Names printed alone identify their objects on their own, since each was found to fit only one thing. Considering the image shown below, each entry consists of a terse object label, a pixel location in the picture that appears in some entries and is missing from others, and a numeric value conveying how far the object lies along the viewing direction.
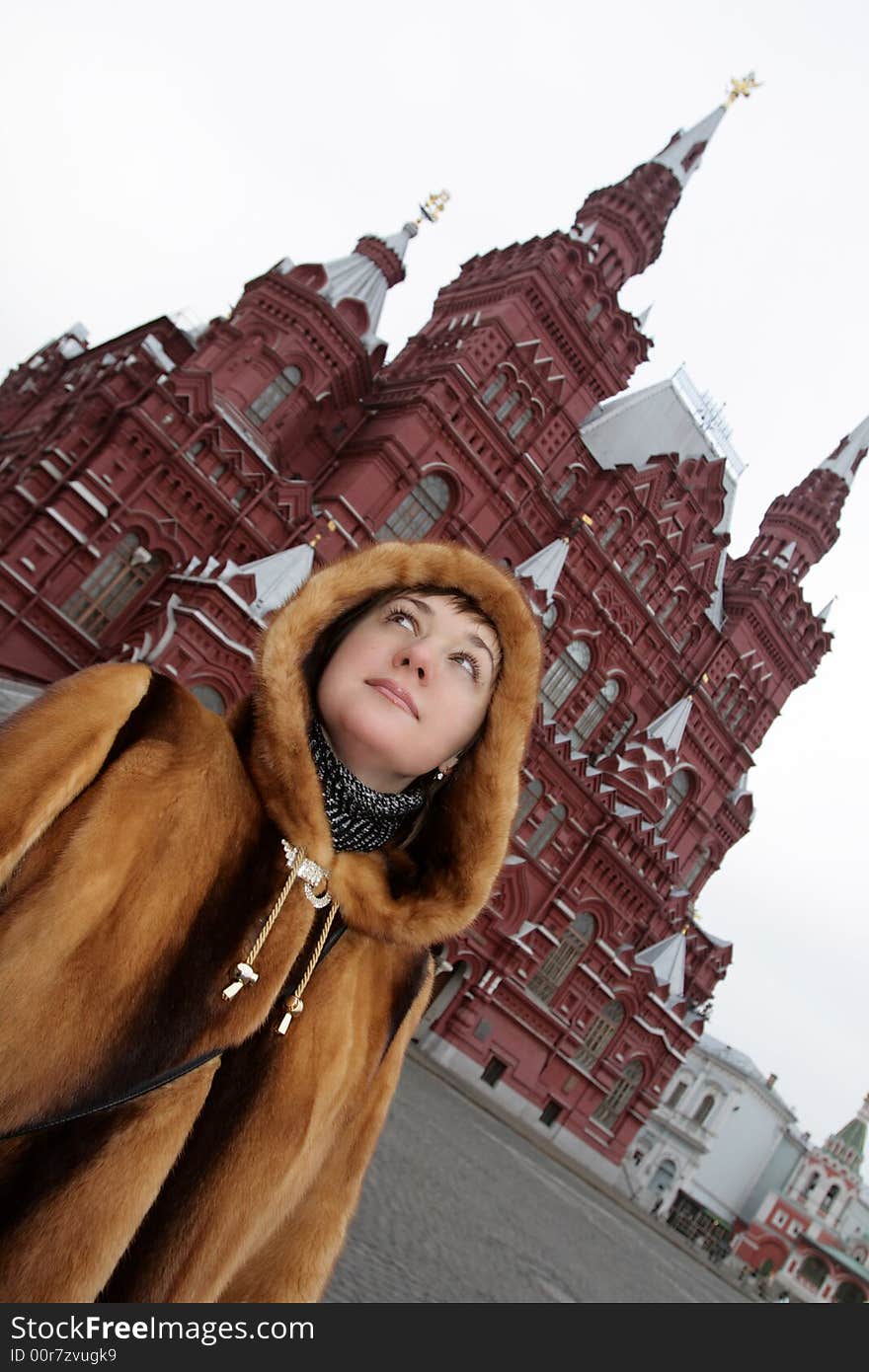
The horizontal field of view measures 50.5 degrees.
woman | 1.68
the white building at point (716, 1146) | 47.22
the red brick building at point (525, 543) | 17.62
